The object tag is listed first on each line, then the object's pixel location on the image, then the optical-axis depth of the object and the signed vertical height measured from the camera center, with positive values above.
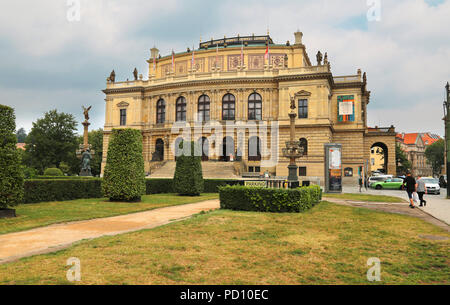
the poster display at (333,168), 28.73 -0.35
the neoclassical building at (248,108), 47.50 +8.96
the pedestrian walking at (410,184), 18.88 -1.15
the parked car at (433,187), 30.94 -2.14
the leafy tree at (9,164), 12.83 -0.06
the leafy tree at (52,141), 63.59 +4.43
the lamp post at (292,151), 24.28 +1.03
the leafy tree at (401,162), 90.17 +0.73
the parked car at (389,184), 39.22 -2.40
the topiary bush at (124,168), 19.85 -0.30
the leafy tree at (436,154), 109.06 +3.71
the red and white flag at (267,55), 49.92 +17.33
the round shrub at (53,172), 34.91 -0.99
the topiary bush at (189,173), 25.27 -0.75
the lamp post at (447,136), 24.62 +2.35
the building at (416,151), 129.50 +5.64
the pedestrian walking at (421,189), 19.14 -1.47
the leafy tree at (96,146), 69.94 +4.03
